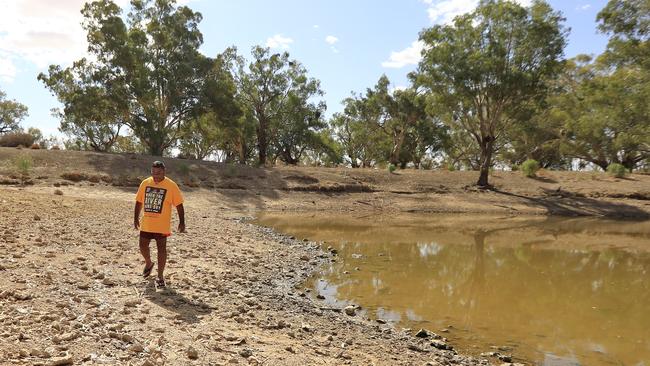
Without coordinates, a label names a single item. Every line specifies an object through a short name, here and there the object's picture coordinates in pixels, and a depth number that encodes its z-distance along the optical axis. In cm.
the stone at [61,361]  375
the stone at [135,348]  434
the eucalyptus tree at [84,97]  3488
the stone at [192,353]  446
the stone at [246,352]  478
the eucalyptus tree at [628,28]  2400
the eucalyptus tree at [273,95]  4209
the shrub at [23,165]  2419
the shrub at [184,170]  3080
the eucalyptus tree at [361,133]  4847
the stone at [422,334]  650
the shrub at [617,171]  3512
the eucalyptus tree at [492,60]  2902
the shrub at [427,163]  6033
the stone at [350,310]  741
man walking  717
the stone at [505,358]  590
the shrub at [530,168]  3616
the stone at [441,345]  614
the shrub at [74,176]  2594
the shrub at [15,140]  3359
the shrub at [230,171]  3192
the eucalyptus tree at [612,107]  2390
